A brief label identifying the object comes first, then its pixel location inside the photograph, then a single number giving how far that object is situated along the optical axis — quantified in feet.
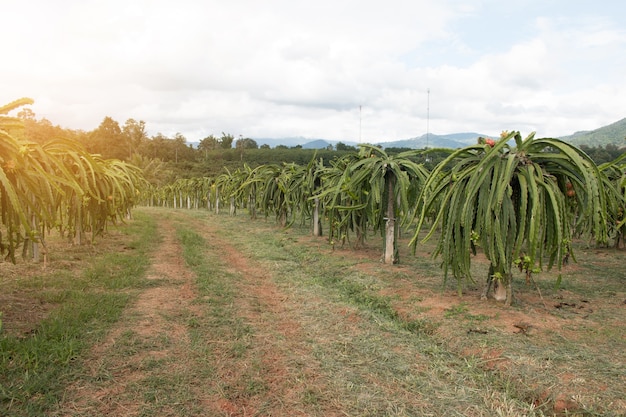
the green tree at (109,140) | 204.03
